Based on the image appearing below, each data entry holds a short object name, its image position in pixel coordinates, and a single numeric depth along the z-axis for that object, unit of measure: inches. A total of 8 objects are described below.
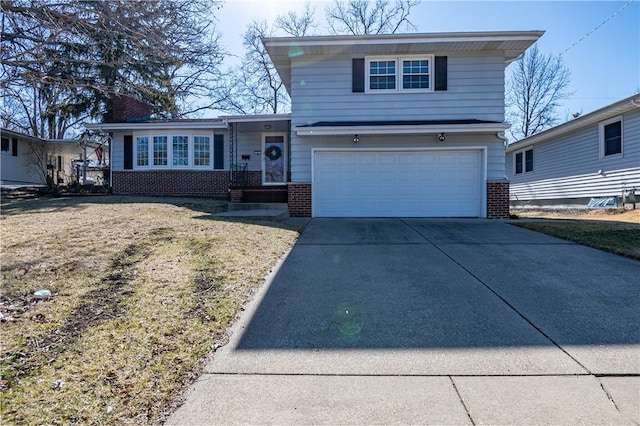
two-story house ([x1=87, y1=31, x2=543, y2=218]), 450.9
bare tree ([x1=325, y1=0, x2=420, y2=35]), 1122.0
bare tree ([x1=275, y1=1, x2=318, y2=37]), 1147.1
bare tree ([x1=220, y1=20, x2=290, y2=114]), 1122.7
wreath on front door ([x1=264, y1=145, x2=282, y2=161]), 637.9
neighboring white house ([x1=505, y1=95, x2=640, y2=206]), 544.1
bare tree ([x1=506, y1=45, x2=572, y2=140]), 1353.3
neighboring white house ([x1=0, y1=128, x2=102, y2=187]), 856.2
